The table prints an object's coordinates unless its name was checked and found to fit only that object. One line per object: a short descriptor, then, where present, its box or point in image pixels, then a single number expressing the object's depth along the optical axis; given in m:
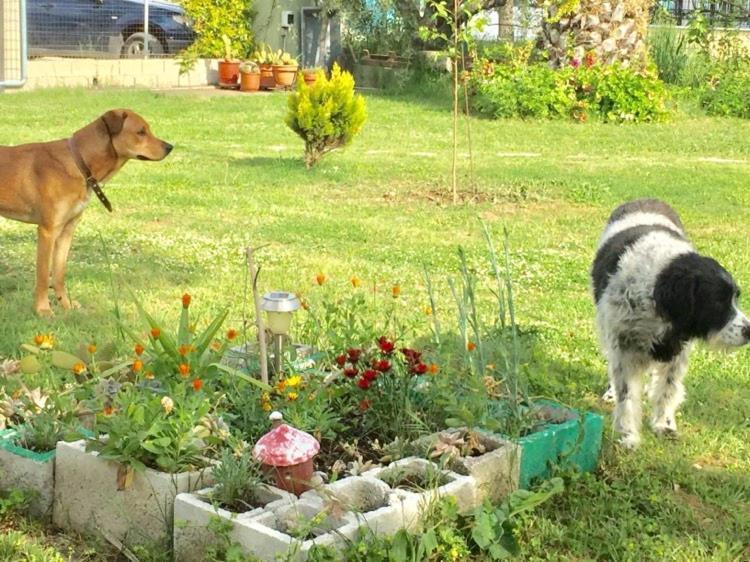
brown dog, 6.82
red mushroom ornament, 3.64
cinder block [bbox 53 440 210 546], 3.69
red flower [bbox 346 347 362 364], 4.27
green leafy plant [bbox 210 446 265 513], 3.59
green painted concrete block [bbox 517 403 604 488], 4.12
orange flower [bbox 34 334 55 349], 4.15
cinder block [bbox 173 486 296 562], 3.42
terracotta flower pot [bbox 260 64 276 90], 21.78
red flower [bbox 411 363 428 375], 4.12
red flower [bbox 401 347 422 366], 4.19
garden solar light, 4.32
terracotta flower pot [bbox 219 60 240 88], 21.84
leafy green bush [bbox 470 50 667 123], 17.52
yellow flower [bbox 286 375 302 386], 4.06
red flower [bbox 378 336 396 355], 4.18
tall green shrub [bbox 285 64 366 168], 12.14
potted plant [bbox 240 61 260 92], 21.45
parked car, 20.67
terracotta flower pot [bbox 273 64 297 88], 21.64
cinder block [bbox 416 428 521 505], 3.90
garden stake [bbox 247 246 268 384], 4.23
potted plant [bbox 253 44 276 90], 21.78
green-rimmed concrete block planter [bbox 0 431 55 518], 3.97
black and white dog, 4.88
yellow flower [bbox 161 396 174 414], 3.74
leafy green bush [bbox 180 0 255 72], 22.23
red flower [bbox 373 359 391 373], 4.11
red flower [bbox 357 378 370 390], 4.09
